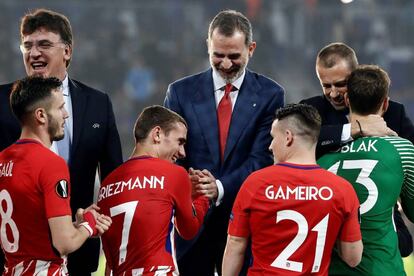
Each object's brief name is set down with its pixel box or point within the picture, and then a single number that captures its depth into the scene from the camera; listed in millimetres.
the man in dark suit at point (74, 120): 9555
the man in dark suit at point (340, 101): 9695
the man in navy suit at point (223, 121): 9859
